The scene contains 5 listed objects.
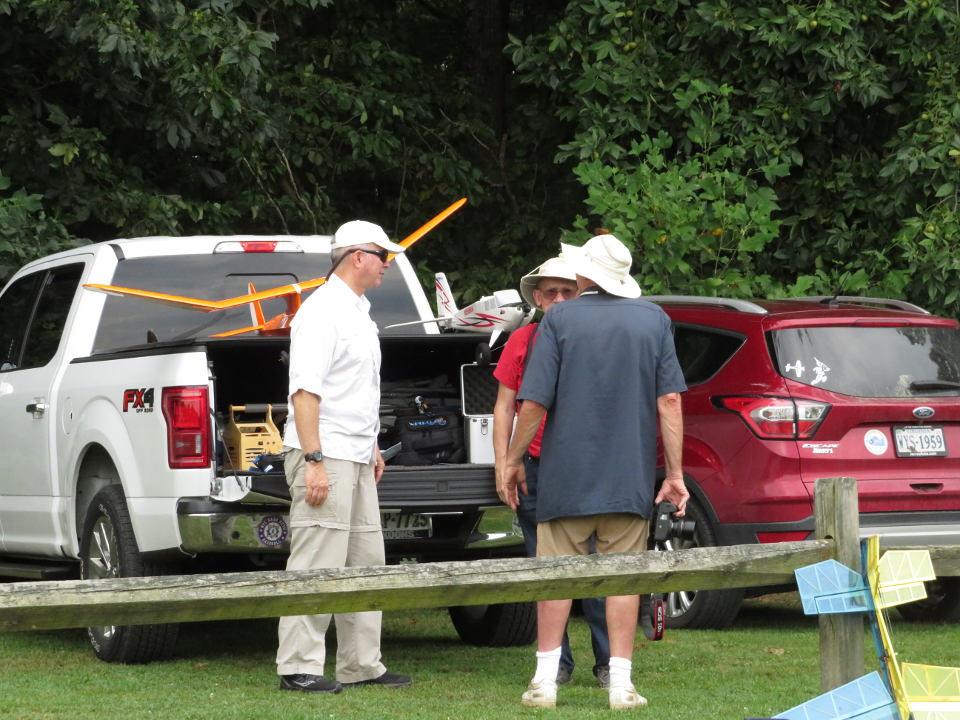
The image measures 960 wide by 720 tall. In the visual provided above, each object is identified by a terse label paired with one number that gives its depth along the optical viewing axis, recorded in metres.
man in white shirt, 12.65
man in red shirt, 13.06
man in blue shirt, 12.20
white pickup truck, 13.62
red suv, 16.00
